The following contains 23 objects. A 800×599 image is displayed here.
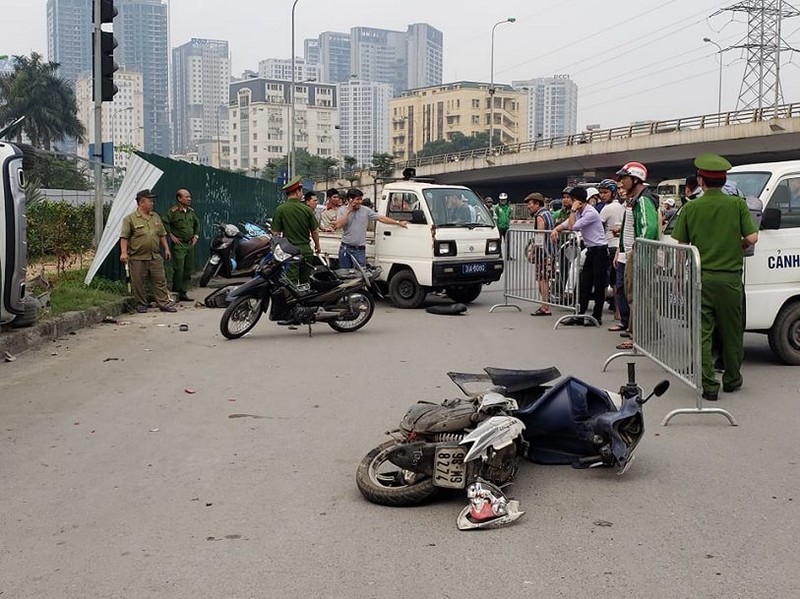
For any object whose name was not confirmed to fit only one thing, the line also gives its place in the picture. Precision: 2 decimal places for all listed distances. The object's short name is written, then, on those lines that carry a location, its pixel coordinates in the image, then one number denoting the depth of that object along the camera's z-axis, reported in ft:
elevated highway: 140.77
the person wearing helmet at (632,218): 31.32
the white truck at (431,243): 44.98
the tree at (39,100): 223.92
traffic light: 44.01
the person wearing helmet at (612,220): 37.44
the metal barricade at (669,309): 22.04
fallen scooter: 15.42
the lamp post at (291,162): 155.47
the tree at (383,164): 248.89
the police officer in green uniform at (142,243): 42.06
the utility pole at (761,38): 195.76
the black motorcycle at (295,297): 35.40
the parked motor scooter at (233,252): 57.88
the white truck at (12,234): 30.60
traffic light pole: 44.32
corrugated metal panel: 45.24
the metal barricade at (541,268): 40.09
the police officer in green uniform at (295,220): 39.34
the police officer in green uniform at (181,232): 47.21
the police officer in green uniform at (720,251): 23.17
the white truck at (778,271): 27.89
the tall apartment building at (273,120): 456.86
